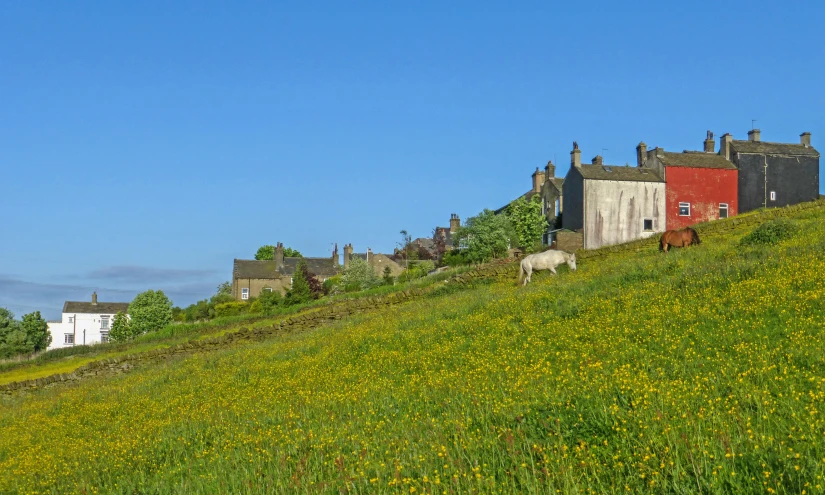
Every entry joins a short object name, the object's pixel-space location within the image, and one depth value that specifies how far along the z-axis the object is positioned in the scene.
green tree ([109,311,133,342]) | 105.16
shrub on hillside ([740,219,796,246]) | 31.34
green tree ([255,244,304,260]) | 171.62
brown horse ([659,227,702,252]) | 37.03
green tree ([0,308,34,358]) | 107.43
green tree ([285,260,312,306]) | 81.56
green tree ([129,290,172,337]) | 104.12
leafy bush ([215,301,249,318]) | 90.16
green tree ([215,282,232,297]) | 136.35
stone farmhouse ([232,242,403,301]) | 121.26
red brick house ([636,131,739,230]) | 65.75
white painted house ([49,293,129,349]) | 133.62
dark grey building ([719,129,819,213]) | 68.31
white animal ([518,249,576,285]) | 37.62
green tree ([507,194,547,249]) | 75.81
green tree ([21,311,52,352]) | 120.12
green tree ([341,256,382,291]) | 86.85
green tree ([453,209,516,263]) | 69.69
